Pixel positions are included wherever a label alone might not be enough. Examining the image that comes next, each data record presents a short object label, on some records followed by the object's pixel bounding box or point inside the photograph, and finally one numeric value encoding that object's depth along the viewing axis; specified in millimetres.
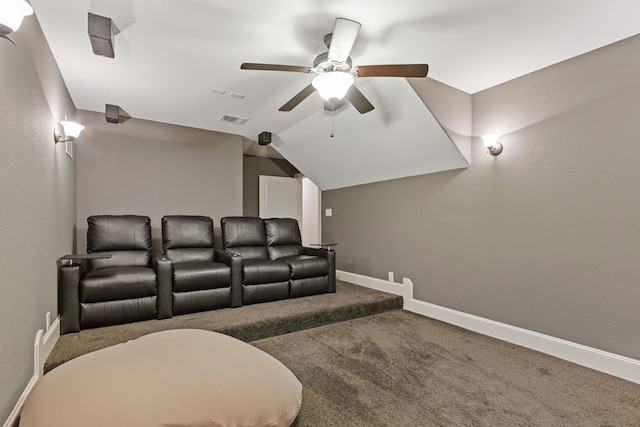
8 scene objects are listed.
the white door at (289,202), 6090
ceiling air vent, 4215
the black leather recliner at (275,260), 3621
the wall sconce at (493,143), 3027
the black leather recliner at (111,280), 2680
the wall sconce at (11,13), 1195
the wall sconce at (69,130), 2734
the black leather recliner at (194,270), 3156
